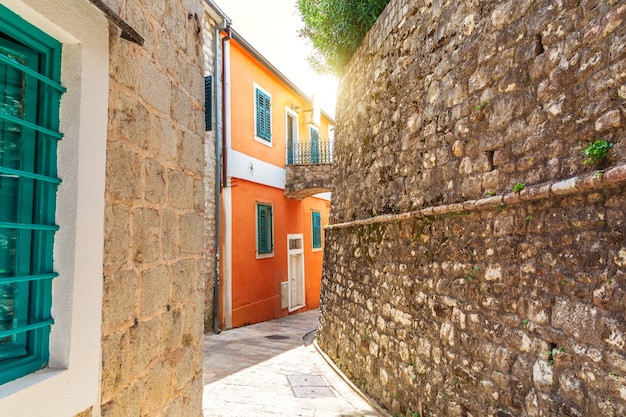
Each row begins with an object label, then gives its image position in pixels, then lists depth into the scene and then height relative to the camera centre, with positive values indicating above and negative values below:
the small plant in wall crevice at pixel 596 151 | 2.23 +0.46
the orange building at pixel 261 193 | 9.84 +1.29
